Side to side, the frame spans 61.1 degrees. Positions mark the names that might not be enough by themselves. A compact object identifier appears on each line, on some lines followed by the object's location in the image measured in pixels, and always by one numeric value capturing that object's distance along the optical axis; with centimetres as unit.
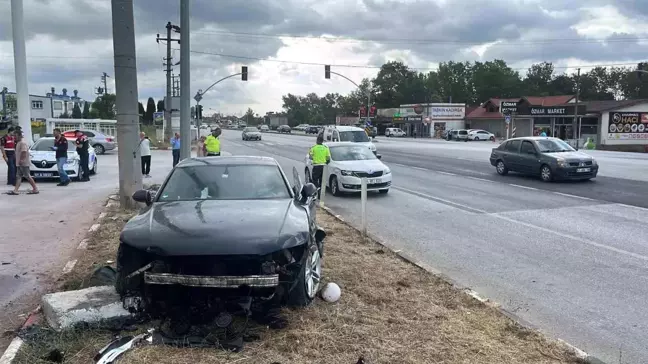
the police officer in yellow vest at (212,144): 1722
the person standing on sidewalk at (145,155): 1823
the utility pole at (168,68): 3653
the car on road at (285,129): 10038
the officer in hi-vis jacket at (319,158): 1376
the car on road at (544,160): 1772
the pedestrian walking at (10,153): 1620
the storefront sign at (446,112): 8469
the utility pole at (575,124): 5359
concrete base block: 475
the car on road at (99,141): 3306
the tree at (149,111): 10238
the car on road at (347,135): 2464
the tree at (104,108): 8744
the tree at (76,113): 10250
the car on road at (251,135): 6100
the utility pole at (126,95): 1061
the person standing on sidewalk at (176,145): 2072
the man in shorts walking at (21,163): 1414
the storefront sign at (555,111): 5738
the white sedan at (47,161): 1739
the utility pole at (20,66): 2603
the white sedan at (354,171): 1455
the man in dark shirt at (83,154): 1789
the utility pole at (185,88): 1552
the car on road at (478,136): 6856
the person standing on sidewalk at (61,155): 1633
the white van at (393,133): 8438
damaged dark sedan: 444
